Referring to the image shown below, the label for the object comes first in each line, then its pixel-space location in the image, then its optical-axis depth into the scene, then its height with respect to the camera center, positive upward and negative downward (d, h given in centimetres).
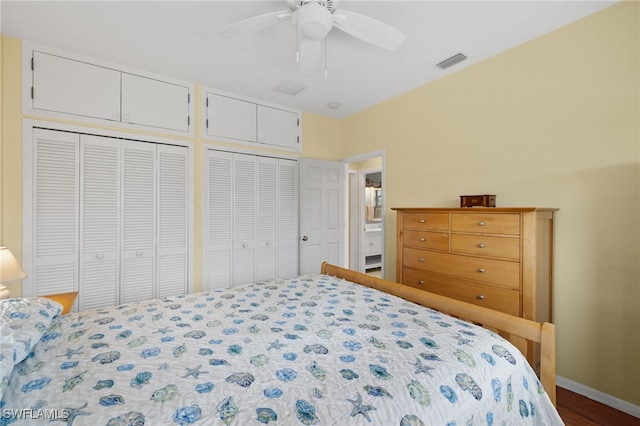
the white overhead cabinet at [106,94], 251 +112
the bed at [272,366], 90 -59
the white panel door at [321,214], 394 -2
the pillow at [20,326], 97 -46
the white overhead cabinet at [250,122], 337 +111
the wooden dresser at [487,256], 199 -34
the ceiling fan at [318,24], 167 +113
